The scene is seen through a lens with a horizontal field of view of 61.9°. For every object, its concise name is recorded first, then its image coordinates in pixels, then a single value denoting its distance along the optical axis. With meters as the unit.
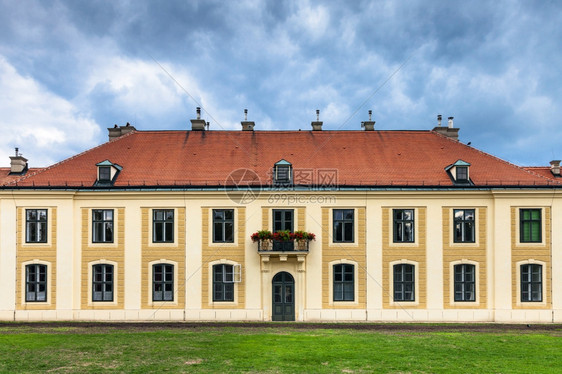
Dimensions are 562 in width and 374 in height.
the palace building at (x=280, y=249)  25.62
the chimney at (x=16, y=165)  29.88
